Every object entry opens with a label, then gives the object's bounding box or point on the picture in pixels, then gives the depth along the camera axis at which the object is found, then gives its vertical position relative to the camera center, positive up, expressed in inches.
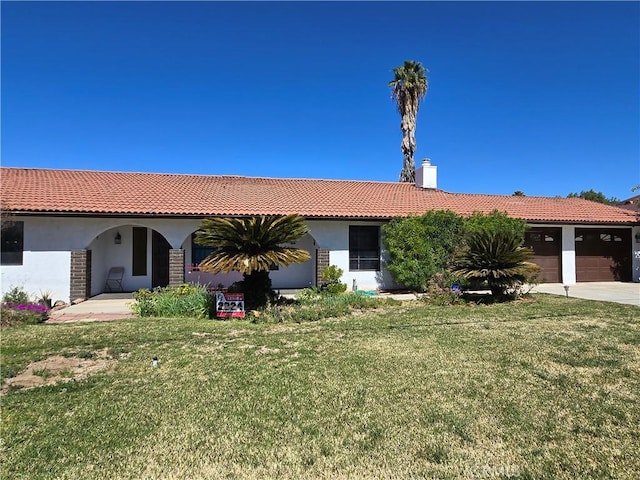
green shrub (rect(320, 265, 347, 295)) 495.8 -37.1
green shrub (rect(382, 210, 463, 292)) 535.5 +10.0
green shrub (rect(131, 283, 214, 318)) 376.8 -51.9
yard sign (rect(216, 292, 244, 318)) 365.1 -49.9
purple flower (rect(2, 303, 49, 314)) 355.3 -50.9
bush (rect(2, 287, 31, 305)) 435.2 -50.5
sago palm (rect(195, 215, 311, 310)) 366.8 +4.9
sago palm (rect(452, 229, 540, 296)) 433.7 -9.6
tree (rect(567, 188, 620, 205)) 1764.3 +255.0
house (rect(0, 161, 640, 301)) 486.3 +40.2
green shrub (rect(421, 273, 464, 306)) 436.8 -46.9
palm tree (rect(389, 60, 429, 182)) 1081.4 +428.0
